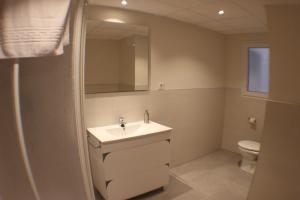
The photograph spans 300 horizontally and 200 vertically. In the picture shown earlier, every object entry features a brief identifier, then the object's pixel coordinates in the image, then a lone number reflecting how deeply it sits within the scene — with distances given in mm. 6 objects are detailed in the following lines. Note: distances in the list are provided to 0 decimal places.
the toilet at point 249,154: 3082
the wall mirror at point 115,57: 2375
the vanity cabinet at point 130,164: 2109
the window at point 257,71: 3498
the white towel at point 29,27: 531
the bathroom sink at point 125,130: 2465
